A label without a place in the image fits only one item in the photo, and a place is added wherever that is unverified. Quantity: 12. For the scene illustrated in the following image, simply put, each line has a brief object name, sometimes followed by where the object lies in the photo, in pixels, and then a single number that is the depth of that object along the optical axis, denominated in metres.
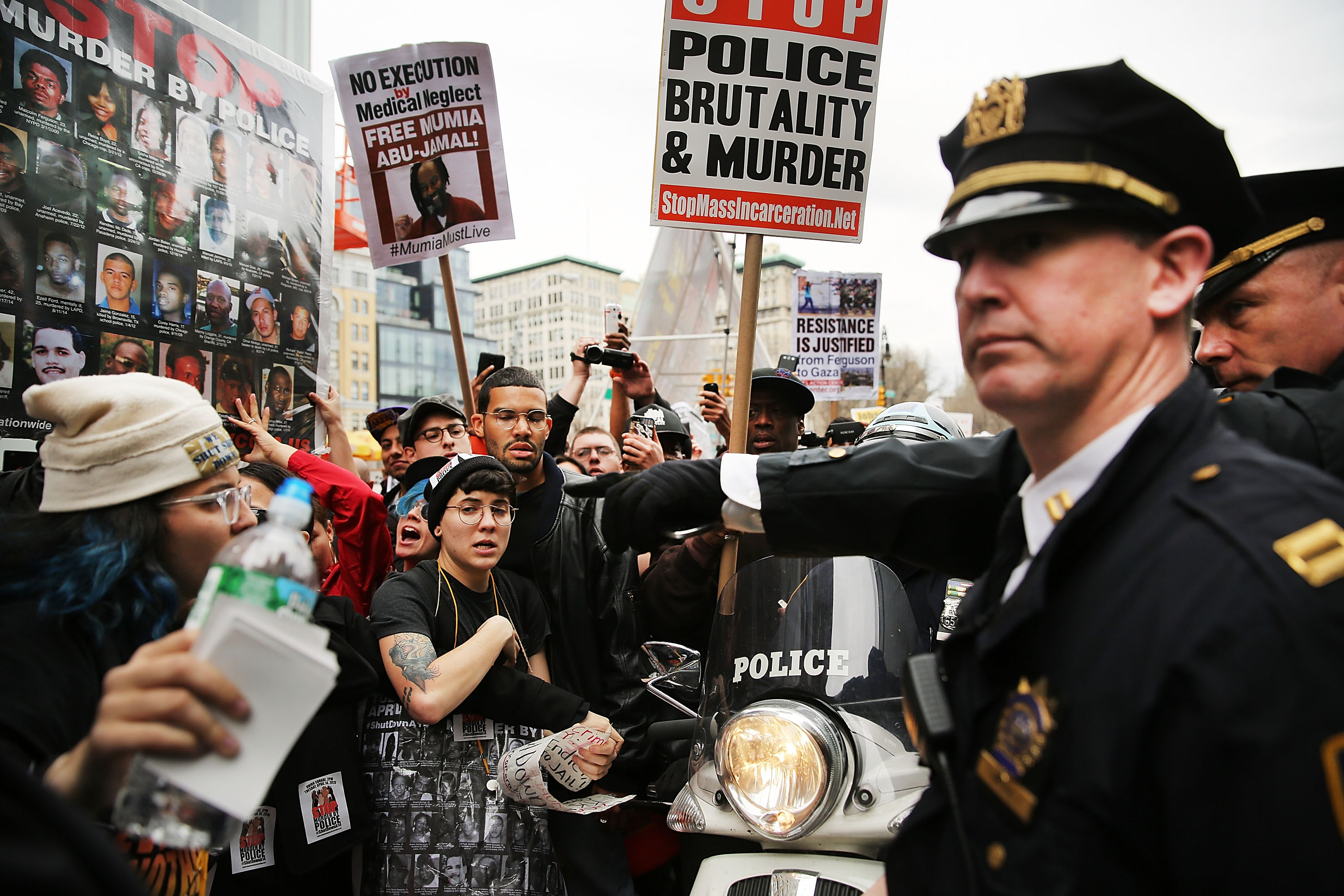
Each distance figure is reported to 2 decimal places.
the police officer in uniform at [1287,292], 1.77
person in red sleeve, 4.04
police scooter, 1.94
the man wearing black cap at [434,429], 5.28
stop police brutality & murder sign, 3.37
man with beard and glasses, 3.24
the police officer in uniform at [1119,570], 0.88
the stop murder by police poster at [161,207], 3.11
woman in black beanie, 3.02
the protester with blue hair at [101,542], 1.58
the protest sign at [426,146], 4.92
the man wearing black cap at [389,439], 5.94
